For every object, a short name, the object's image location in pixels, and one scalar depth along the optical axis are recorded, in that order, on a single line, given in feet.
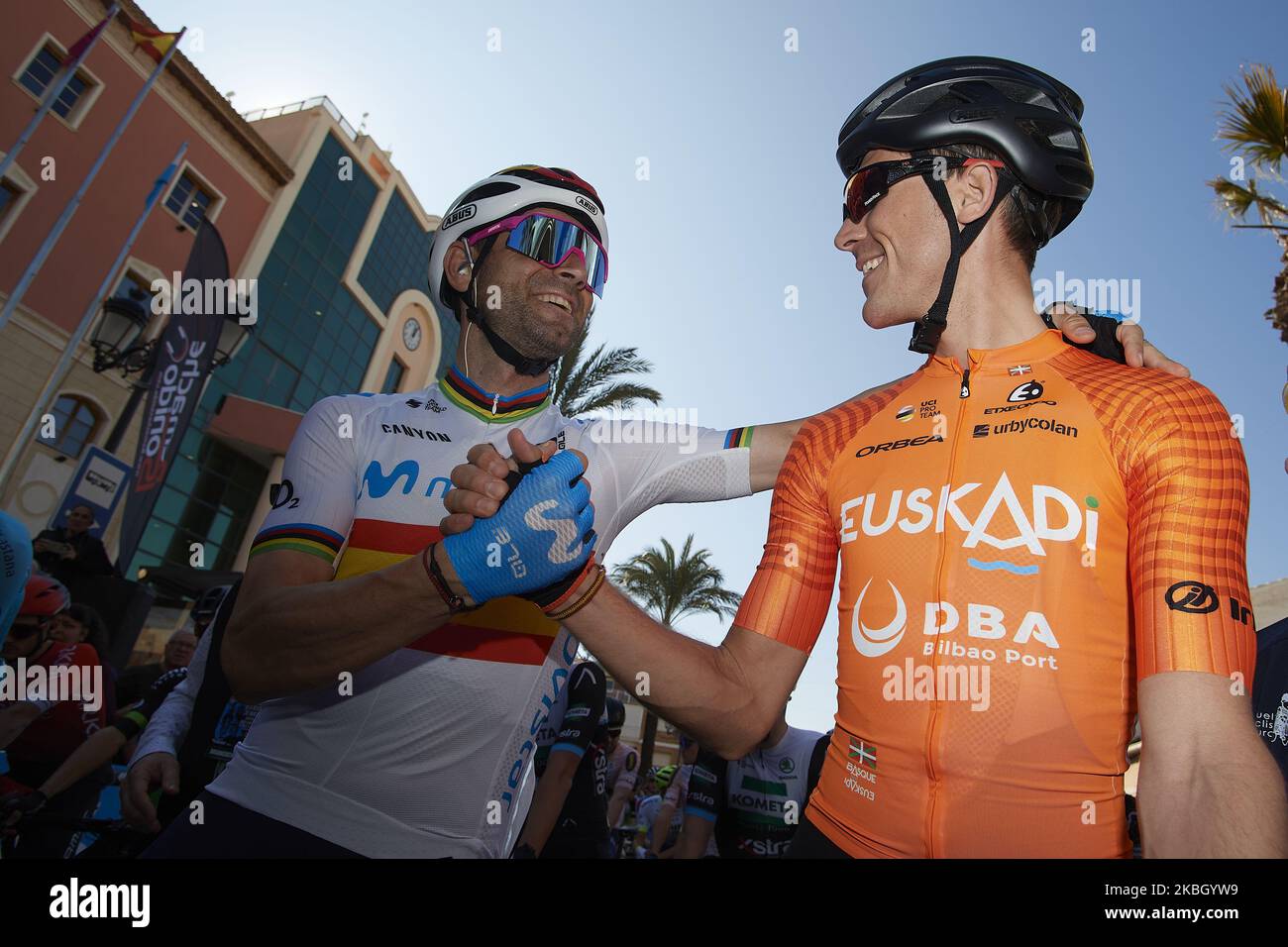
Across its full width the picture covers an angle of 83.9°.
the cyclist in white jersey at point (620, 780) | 41.42
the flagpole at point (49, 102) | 45.16
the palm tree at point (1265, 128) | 34.55
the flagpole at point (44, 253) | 45.42
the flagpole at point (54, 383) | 44.47
